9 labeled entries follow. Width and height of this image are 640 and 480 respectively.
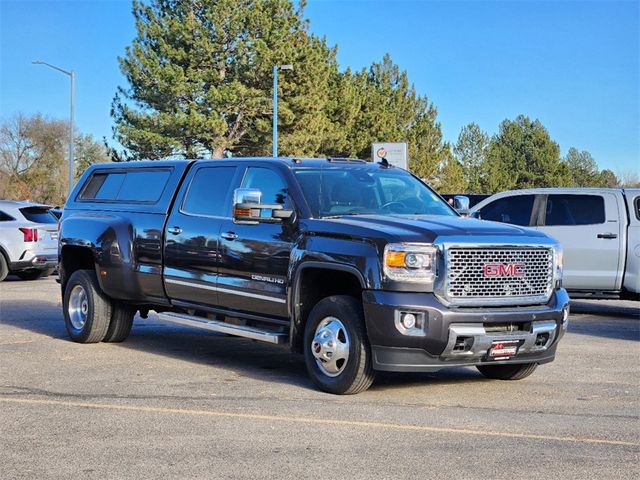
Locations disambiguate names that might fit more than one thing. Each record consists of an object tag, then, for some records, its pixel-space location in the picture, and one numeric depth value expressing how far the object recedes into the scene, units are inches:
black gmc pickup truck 291.9
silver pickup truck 546.9
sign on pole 1432.1
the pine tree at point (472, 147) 3772.1
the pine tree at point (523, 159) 3737.7
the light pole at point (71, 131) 1733.6
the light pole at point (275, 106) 1485.0
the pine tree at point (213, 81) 1616.6
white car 755.4
